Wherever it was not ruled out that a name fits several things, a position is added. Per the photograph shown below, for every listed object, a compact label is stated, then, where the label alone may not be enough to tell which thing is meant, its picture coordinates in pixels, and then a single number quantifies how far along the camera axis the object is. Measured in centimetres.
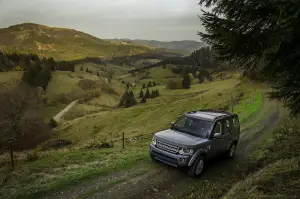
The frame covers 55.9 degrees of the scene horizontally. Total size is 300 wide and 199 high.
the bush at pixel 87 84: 10979
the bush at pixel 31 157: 1466
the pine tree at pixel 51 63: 11960
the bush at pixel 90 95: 9681
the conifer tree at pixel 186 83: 11681
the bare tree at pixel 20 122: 4159
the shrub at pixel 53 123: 6178
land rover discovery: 1054
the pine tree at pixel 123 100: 9099
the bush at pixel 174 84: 11850
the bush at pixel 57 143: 3362
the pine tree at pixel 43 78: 9875
